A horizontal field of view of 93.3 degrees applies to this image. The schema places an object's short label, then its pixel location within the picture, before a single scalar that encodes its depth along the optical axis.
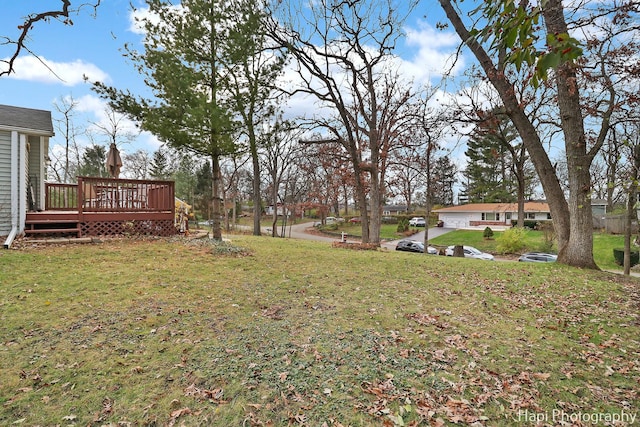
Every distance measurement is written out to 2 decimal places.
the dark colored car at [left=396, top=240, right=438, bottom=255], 20.02
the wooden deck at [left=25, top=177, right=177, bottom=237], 7.85
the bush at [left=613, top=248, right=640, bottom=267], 16.61
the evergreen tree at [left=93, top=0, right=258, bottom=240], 7.86
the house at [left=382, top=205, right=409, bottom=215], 53.90
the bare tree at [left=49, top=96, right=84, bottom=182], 20.69
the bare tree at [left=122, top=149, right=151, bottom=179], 32.25
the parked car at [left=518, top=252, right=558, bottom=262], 16.18
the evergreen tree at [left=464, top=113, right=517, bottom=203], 28.23
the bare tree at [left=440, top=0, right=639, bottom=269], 6.07
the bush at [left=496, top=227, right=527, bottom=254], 19.86
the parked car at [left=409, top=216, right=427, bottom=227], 37.22
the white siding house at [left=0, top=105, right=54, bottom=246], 7.56
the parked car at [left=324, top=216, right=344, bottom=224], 43.51
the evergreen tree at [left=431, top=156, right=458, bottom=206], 38.46
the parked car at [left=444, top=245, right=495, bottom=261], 17.98
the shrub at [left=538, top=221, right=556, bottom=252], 19.71
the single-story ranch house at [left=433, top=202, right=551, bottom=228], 32.94
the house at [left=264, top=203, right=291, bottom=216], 58.52
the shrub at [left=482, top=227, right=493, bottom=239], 26.61
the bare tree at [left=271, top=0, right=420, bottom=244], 11.33
